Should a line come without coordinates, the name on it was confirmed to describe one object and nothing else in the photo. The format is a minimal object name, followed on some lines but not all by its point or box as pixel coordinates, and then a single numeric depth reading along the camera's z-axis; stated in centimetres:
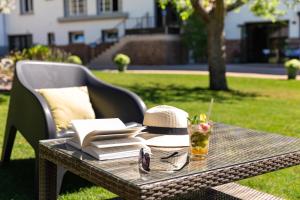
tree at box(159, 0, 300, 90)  1195
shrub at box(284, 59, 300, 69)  1586
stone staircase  2531
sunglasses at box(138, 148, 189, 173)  242
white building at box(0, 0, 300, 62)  2544
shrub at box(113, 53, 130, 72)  1892
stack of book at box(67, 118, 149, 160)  266
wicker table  228
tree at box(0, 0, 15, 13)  1385
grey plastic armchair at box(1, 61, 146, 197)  409
